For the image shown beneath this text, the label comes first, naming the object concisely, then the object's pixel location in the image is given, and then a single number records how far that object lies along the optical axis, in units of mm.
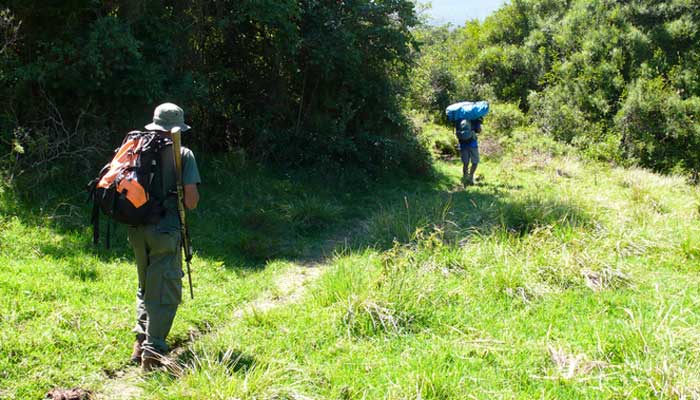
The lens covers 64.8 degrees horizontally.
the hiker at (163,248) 4051
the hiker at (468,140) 11516
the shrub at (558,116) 18312
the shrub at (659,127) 16766
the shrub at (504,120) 19484
